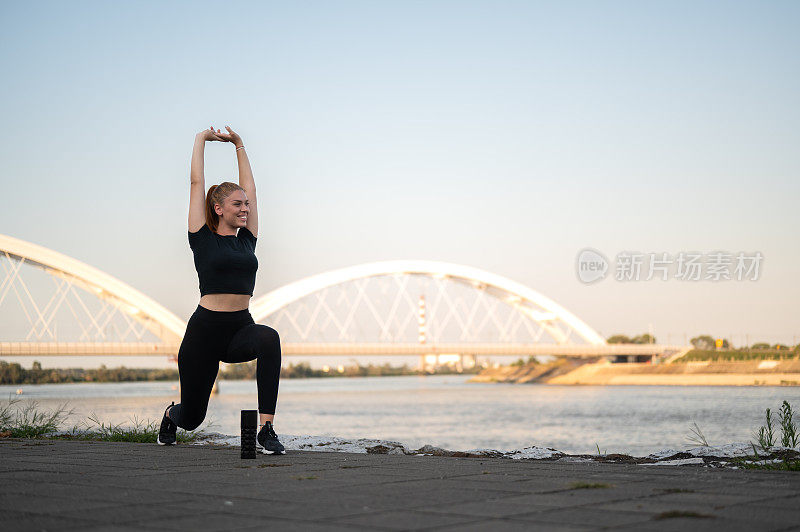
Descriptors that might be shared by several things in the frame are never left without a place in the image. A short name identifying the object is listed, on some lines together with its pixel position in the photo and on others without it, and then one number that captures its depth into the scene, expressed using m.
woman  5.38
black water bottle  5.11
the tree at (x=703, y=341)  110.35
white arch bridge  52.62
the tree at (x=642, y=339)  121.57
